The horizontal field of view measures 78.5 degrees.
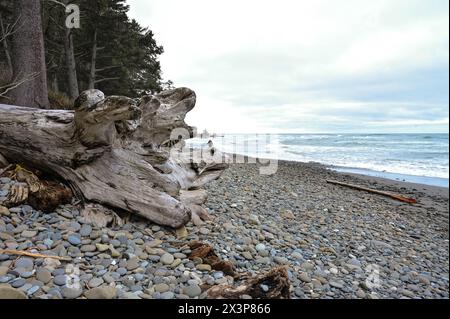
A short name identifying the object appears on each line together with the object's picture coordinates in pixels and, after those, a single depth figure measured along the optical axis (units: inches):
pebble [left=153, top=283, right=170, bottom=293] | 89.7
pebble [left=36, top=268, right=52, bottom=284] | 83.7
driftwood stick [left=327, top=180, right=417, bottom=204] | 345.7
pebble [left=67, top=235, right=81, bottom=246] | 103.7
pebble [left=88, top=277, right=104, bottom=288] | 85.4
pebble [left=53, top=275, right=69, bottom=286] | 83.4
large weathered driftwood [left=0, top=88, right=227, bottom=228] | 117.1
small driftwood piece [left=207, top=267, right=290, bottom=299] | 88.7
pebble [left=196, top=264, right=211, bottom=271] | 105.0
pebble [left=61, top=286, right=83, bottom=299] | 80.2
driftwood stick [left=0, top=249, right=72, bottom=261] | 90.7
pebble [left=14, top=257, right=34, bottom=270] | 87.0
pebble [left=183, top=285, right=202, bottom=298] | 90.0
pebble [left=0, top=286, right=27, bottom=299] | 73.9
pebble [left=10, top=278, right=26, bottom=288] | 79.4
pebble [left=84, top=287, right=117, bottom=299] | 81.7
